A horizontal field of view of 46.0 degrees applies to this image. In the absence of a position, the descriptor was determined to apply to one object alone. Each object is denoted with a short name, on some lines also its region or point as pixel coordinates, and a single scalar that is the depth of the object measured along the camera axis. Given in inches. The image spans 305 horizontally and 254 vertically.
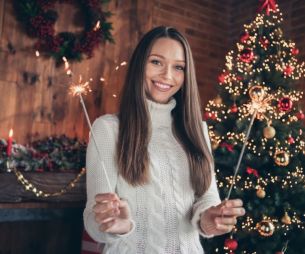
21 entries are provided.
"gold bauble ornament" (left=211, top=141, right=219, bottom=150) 91.4
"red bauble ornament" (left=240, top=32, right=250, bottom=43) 97.3
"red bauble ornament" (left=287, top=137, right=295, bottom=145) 89.1
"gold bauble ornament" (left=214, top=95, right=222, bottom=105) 95.3
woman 39.1
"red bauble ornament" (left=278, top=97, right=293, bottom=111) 87.5
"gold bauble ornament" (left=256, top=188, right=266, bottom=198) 85.2
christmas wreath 104.1
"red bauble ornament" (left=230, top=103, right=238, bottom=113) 92.0
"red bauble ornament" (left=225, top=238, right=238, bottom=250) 85.0
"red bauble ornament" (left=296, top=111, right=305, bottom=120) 93.2
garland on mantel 86.7
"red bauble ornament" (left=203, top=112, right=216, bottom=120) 94.9
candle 78.1
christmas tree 86.2
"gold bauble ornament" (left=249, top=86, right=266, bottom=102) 86.7
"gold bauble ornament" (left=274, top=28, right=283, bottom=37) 96.2
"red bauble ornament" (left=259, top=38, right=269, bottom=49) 96.2
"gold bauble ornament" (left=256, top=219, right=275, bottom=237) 80.4
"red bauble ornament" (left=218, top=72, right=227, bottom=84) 95.2
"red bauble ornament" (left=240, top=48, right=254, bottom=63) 92.0
